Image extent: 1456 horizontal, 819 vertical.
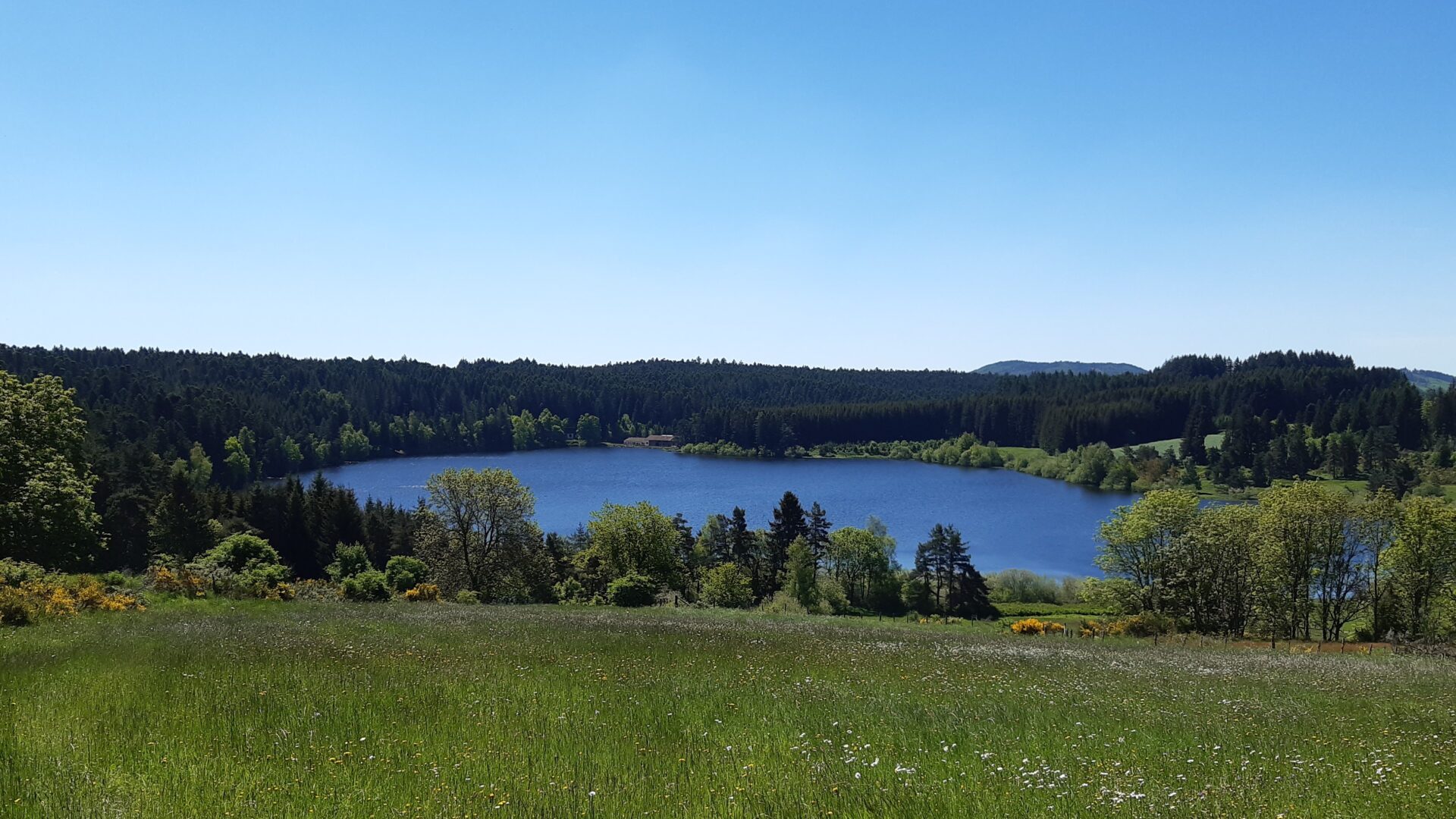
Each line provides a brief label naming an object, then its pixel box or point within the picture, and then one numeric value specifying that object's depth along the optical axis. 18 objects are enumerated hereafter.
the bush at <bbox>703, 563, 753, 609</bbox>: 63.47
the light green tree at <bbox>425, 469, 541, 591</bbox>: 55.75
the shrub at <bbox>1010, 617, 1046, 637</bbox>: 32.97
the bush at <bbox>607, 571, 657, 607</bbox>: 42.28
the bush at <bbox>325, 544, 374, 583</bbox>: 50.53
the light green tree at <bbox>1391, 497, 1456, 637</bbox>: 44.19
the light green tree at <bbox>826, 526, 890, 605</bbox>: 77.69
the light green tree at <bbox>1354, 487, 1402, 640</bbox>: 45.62
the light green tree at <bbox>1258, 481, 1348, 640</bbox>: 45.81
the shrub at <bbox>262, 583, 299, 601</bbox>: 28.94
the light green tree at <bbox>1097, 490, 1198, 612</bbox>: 48.28
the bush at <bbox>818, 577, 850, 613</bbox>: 73.31
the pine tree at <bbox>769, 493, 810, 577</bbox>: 83.06
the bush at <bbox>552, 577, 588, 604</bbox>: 46.97
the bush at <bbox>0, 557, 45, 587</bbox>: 23.08
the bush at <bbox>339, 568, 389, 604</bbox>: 34.50
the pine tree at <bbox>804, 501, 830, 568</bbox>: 84.19
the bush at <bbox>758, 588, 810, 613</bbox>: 55.31
